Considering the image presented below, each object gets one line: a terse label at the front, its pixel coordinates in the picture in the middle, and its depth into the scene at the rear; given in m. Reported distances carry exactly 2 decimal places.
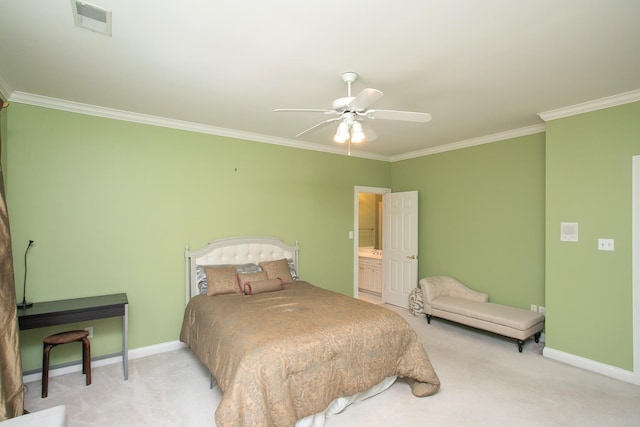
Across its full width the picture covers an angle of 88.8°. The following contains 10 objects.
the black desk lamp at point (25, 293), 2.95
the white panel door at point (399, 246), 5.38
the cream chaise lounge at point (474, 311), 3.74
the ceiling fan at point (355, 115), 2.30
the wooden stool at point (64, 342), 2.79
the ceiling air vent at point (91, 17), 1.79
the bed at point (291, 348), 2.10
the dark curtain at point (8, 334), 2.11
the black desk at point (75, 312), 2.75
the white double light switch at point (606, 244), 3.14
